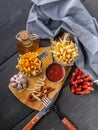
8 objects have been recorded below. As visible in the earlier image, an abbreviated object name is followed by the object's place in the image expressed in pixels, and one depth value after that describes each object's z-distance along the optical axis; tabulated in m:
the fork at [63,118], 0.84
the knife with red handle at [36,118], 0.85
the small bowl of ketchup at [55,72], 0.90
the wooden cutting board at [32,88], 0.87
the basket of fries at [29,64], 0.85
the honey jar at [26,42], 0.88
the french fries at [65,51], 0.85
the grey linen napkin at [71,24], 0.90
